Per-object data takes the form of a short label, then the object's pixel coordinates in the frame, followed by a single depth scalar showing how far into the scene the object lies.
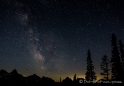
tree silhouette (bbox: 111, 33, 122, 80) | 22.20
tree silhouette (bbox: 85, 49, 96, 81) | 29.57
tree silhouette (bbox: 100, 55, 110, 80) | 28.91
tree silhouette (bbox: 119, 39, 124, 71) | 26.82
